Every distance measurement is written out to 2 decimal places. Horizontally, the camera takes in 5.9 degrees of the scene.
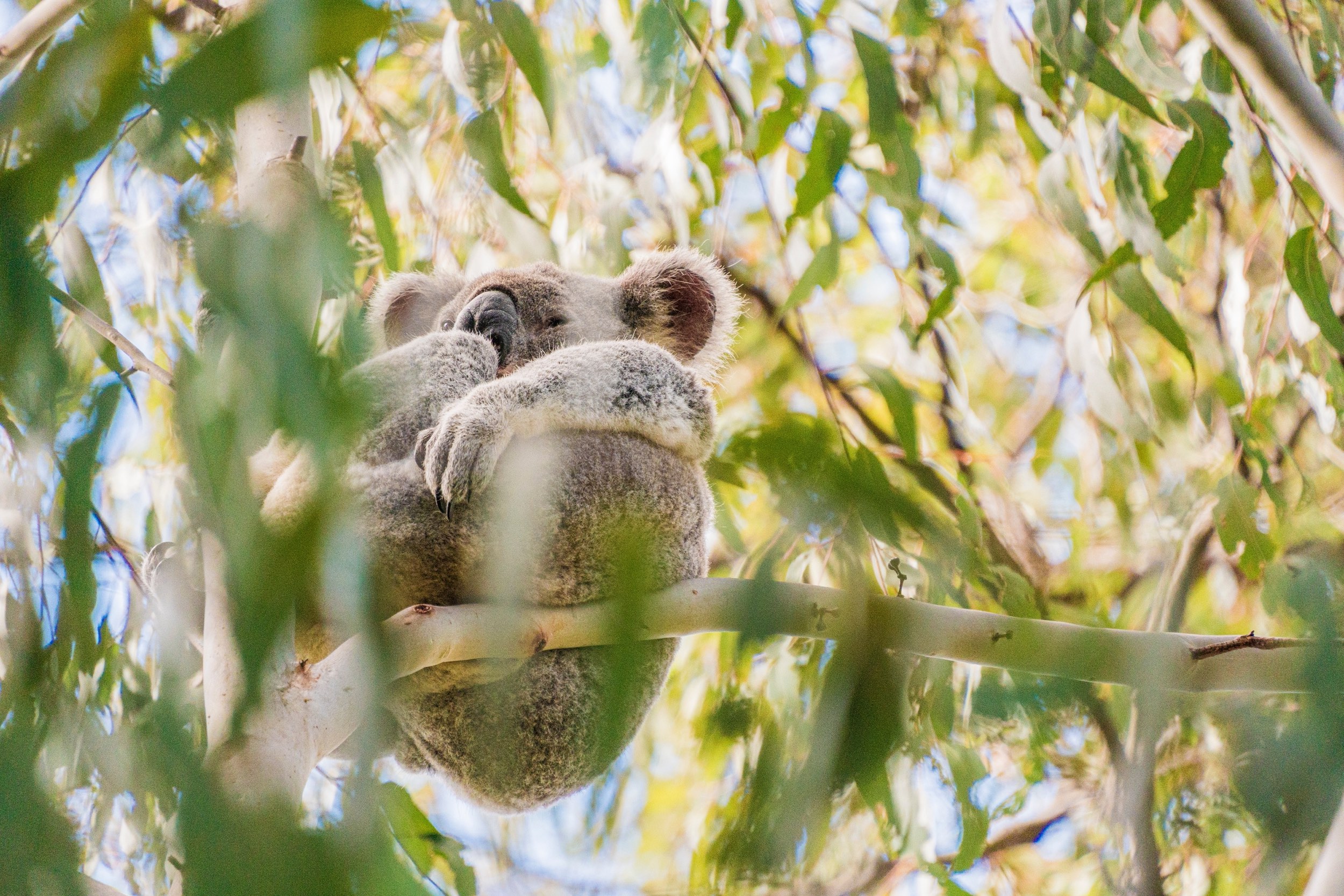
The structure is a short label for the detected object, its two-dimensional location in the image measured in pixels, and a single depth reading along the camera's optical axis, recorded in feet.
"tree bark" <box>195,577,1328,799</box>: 22.47
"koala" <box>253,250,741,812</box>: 22.97
